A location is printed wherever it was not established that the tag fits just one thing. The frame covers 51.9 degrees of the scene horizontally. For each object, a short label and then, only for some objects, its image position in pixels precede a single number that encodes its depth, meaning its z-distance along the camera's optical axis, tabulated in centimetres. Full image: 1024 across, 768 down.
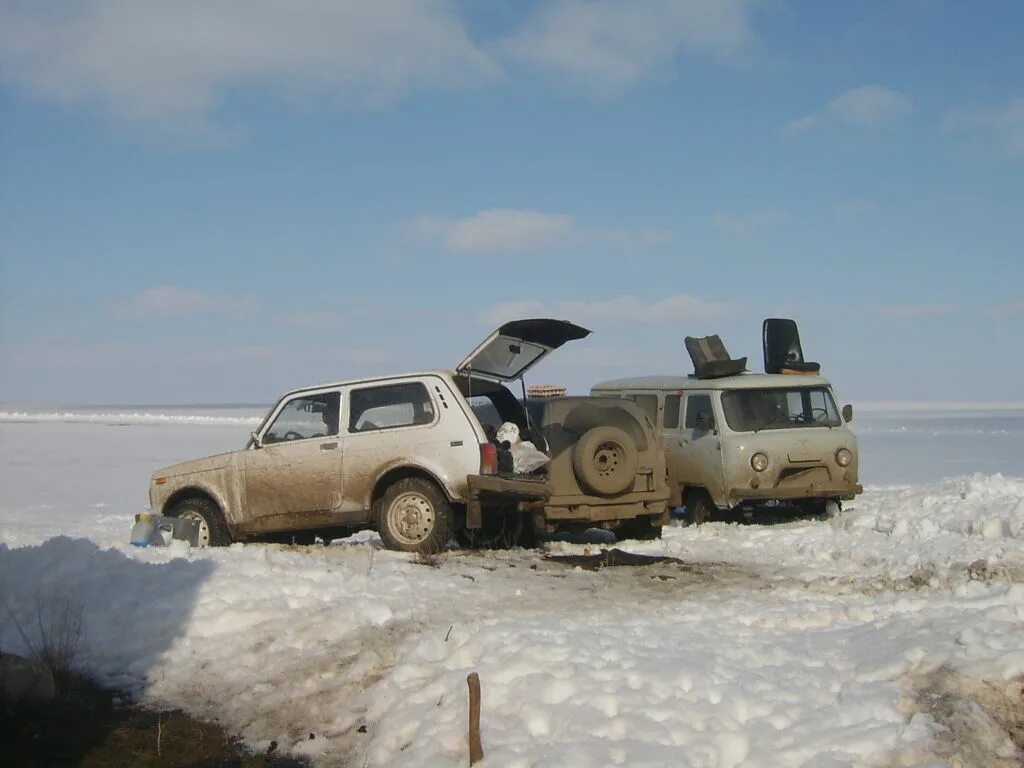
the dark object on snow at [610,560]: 1016
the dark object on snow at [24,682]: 593
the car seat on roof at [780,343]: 1680
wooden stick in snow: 501
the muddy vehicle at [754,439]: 1356
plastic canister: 1073
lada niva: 1064
